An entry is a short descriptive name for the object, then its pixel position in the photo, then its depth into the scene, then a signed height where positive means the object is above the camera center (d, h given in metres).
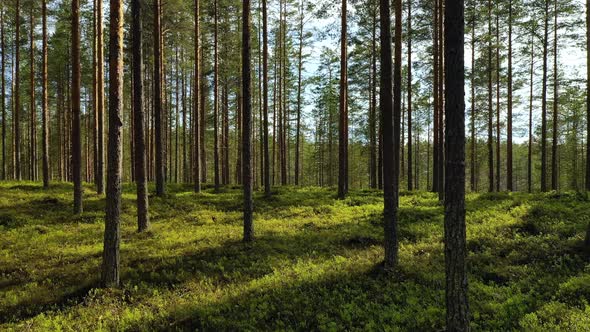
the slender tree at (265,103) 18.78 +3.56
